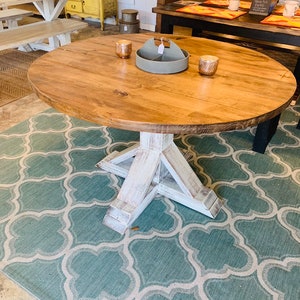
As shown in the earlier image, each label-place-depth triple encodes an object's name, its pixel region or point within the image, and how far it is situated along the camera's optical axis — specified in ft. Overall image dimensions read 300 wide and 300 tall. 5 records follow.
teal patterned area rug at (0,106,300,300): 3.72
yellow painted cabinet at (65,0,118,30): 14.20
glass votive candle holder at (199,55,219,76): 3.92
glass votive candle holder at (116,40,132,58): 4.46
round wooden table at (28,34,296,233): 3.09
